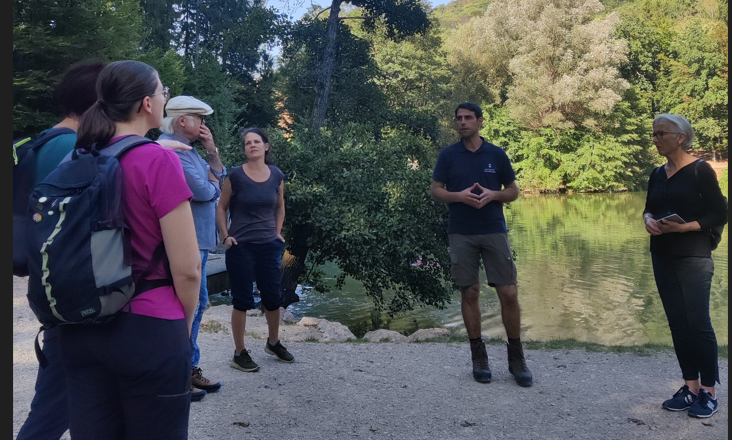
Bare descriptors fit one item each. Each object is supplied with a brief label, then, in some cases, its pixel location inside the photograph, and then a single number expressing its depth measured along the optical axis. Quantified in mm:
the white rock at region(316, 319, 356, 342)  7594
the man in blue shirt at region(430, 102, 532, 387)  4660
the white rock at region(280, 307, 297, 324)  9062
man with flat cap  4059
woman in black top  3857
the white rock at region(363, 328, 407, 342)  7197
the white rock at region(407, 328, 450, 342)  7414
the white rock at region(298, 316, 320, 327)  8045
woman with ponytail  1880
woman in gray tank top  4742
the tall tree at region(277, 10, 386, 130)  15484
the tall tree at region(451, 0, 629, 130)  34938
